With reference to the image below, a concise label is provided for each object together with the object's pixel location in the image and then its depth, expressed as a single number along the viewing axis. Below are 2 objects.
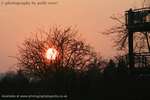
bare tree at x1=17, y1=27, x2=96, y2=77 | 67.06
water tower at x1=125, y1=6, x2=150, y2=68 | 43.03
